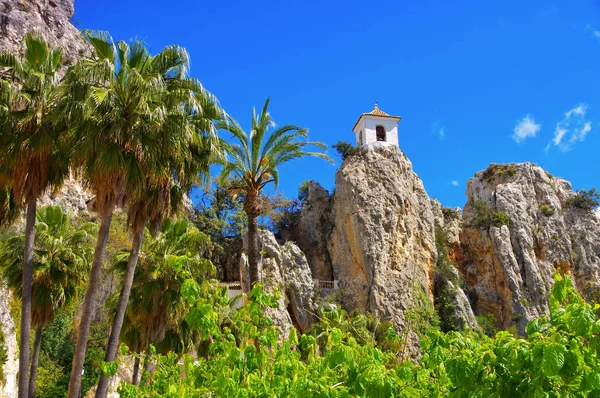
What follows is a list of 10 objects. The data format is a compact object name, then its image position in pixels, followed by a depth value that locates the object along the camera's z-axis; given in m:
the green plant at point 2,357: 21.39
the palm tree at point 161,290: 18.09
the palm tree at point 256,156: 16.23
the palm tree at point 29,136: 13.78
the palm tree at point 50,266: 17.41
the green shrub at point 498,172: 47.72
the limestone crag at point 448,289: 35.69
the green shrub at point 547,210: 44.72
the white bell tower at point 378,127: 43.50
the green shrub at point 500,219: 42.38
